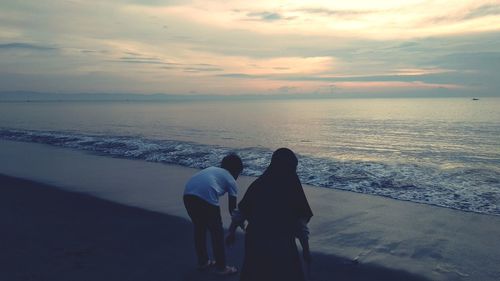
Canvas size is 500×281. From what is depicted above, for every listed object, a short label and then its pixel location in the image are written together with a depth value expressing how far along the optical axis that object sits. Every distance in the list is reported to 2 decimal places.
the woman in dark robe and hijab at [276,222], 3.37
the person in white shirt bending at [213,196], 5.19
